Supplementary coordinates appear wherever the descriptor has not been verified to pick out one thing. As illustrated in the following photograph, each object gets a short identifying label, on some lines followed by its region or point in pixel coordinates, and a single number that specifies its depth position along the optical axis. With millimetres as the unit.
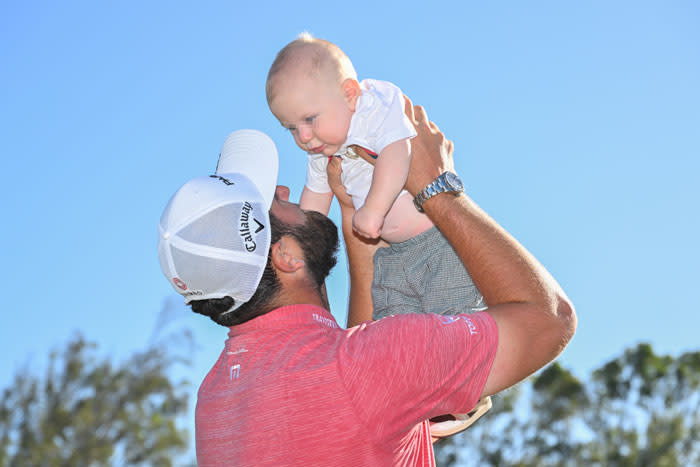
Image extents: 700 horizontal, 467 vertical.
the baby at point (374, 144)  3691
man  2906
